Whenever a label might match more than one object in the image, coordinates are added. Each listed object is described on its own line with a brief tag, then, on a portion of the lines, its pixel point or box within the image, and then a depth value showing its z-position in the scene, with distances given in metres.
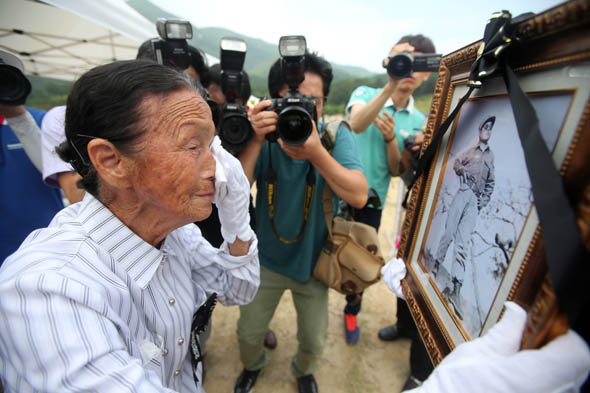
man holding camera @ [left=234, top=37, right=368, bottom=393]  1.42
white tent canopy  4.41
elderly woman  0.58
